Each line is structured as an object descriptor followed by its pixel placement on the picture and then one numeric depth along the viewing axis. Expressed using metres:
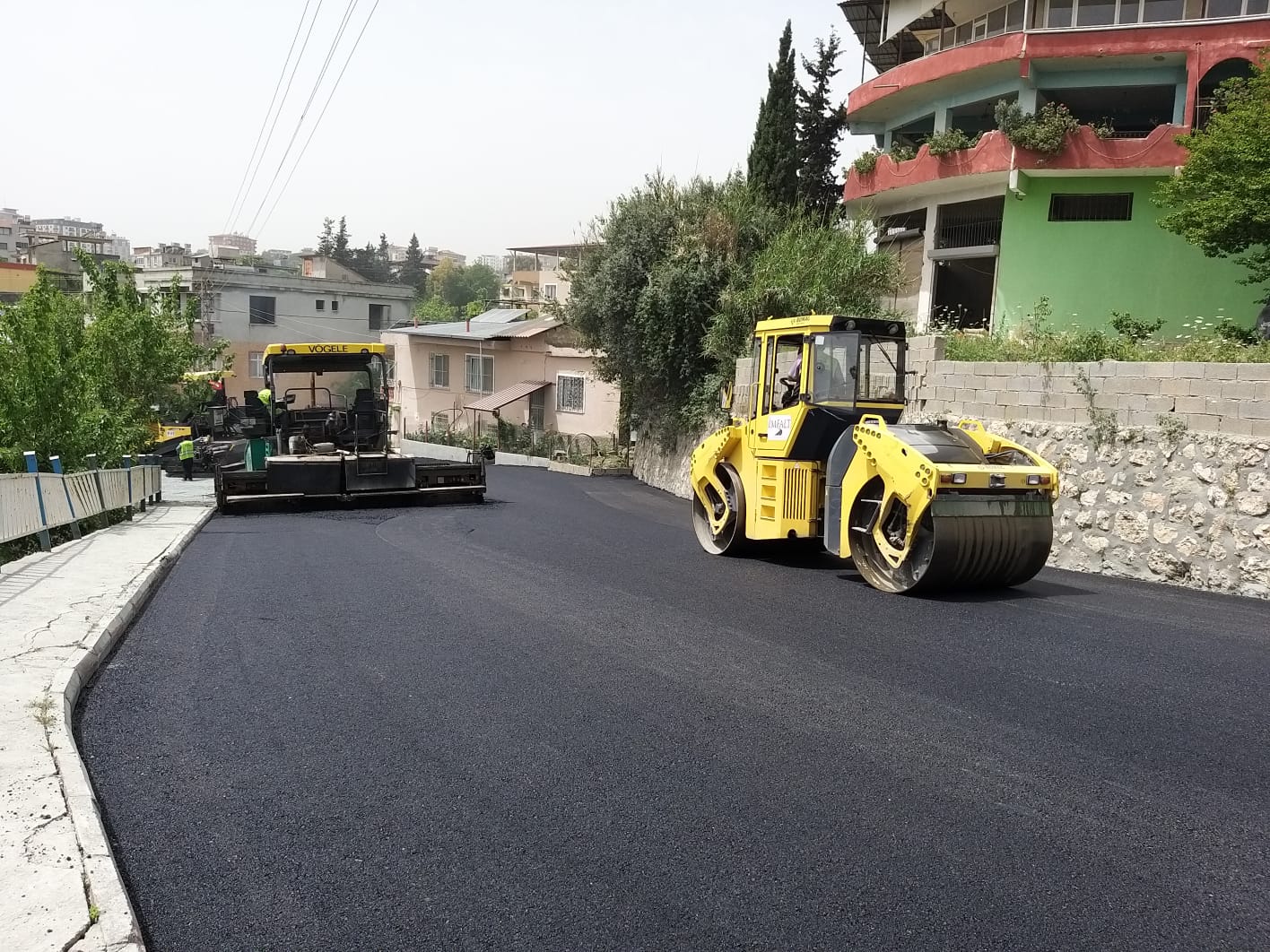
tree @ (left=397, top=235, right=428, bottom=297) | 124.44
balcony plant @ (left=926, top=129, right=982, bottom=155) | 23.52
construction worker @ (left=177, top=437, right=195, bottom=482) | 25.62
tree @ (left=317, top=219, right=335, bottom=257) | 115.56
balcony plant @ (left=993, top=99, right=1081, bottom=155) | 21.95
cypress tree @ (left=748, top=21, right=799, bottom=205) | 28.44
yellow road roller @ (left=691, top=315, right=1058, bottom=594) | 8.52
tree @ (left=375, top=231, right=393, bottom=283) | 115.56
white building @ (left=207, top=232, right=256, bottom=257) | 133.76
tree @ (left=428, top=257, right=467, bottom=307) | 120.75
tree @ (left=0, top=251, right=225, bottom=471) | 13.37
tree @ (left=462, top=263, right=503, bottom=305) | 124.68
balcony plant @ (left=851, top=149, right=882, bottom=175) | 25.75
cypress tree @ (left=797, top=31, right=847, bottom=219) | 31.14
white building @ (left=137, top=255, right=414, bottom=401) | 50.25
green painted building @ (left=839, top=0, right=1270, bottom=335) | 21.48
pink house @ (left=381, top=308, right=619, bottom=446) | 36.88
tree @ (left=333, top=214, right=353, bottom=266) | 113.62
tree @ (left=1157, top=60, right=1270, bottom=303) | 16.41
